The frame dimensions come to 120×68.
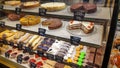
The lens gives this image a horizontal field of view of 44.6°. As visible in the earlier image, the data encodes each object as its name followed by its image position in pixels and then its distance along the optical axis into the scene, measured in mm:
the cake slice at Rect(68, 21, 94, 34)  1437
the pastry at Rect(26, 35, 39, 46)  1926
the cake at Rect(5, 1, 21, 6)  1851
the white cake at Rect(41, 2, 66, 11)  1542
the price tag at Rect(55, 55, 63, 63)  1602
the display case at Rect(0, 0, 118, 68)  1345
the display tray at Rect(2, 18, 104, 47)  1291
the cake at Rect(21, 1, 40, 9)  1700
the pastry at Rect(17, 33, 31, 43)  1987
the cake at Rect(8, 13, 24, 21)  1936
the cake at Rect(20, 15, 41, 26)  1720
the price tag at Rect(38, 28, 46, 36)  1511
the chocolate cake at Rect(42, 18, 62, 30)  1562
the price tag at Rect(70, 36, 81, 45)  1323
